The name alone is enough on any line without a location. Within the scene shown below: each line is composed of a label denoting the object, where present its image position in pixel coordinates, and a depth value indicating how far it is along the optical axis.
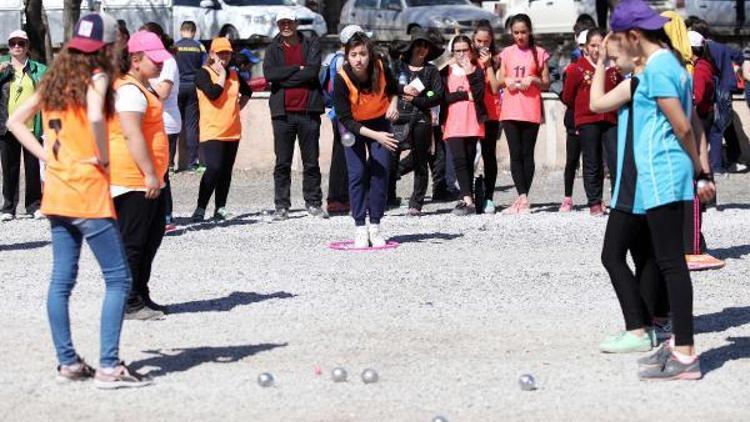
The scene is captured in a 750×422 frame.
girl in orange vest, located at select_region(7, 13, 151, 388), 7.28
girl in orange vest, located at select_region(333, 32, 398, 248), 11.90
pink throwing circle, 12.36
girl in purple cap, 7.56
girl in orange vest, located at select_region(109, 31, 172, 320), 8.97
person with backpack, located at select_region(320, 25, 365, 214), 15.27
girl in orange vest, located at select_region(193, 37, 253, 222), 14.17
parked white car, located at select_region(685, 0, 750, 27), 28.45
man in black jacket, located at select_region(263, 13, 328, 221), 14.55
